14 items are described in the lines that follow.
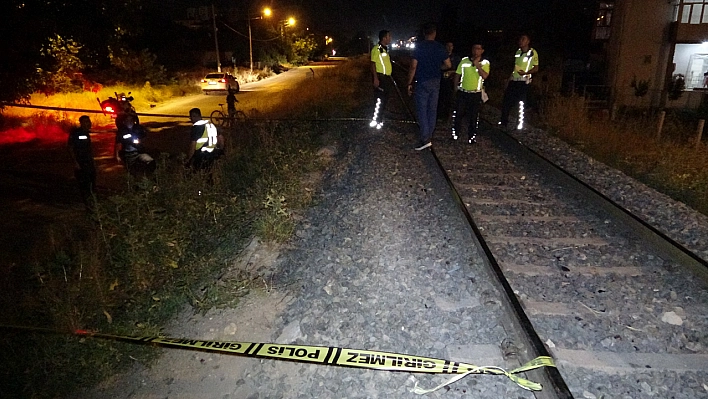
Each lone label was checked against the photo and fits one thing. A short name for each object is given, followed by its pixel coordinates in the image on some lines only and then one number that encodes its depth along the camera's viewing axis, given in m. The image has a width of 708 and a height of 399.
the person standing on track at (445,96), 13.33
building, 26.30
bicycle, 13.48
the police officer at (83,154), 7.75
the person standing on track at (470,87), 9.77
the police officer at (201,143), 8.05
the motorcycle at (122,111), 8.32
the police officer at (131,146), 8.22
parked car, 32.88
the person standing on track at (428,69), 8.64
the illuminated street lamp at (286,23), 69.84
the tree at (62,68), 22.69
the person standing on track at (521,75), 10.42
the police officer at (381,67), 10.48
